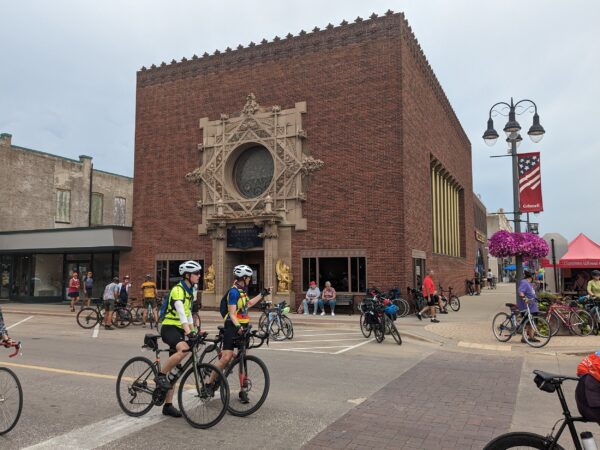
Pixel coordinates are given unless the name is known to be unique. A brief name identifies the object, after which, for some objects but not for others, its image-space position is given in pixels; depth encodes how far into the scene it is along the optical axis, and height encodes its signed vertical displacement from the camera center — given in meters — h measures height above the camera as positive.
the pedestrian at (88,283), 24.16 -0.19
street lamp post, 14.29 +4.04
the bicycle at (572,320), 13.10 -1.15
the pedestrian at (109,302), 16.09 -0.75
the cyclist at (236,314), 6.37 -0.47
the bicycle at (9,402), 5.39 -1.31
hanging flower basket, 14.55 +0.91
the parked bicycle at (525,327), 12.07 -1.27
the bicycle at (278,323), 13.35 -1.21
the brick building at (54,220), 26.41 +4.11
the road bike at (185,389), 5.69 -1.31
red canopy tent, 17.97 +0.77
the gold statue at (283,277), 20.59 +0.04
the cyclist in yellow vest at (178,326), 5.86 -0.57
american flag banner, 15.02 +2.83
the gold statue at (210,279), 22.32 -0.03
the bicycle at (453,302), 22.04 -1.12
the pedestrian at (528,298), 12.16 -0.53
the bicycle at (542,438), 3.13 -1.01
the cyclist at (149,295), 16.66 -0.54
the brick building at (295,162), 19.75 +5.06
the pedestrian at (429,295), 17.38 -0.63
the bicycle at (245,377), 6.15 -1.22
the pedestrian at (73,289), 22.48 -0.45
